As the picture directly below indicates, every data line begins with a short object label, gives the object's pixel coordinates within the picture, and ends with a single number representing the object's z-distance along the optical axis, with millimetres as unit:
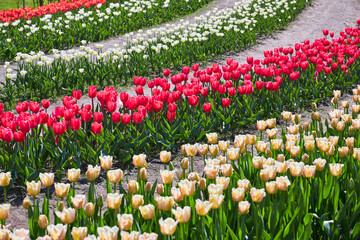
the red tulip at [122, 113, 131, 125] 4281
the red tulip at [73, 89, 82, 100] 4946
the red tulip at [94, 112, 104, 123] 4152
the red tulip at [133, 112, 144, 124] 4245
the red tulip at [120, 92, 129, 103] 4711
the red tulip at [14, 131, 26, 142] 3744
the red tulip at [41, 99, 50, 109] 4734
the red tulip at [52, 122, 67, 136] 3953
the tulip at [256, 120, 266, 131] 3826
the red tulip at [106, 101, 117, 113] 4384
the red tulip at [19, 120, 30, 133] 3761
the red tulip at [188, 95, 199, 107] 4891
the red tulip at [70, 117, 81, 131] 4027
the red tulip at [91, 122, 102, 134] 4023
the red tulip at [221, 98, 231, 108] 5090
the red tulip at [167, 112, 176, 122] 4845
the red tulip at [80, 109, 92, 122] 4203
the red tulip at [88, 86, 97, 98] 4984
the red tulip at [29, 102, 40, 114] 4473
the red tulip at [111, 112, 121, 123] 4292
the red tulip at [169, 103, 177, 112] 4665
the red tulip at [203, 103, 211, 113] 4840
